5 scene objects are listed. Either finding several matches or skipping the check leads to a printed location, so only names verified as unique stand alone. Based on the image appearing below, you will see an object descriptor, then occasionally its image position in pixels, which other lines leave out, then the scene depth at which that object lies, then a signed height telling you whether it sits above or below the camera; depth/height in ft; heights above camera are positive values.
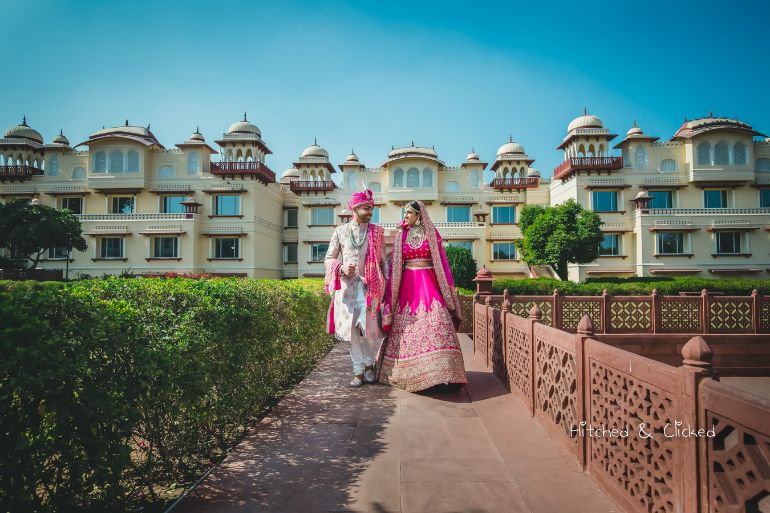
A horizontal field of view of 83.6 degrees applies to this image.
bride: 15.30 -1.66
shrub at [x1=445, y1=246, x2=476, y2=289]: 73.46 +0.50
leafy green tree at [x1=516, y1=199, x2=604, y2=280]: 78.28 +5.91
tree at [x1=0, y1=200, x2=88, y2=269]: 75.72 +7.39
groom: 16.75 -0.58
